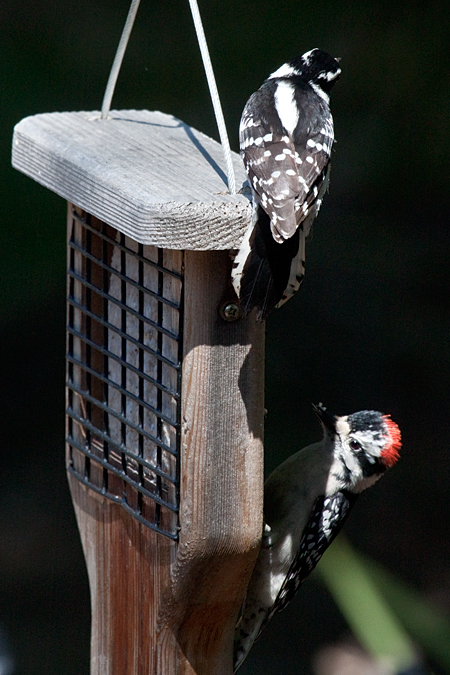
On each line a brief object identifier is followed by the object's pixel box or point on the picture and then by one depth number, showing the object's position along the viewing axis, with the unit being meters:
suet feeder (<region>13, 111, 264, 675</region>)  4.94
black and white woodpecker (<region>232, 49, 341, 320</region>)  4.92
